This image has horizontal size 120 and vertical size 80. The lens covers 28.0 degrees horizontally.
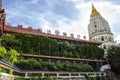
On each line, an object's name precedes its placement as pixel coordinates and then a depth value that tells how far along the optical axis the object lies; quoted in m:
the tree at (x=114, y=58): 53.12
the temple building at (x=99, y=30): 73.44
